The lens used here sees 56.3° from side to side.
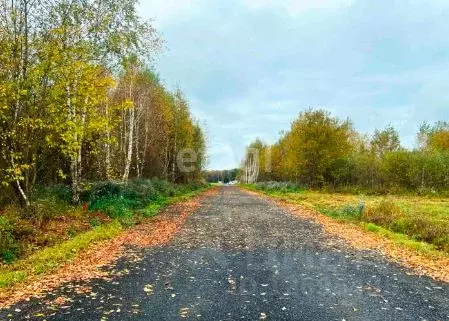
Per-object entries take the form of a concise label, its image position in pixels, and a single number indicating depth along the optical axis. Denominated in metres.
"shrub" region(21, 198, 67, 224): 14.86
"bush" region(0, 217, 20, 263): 11.14
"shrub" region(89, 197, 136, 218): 19.94
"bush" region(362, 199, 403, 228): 18.56
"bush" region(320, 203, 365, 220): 21.34
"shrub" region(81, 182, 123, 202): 22.33
